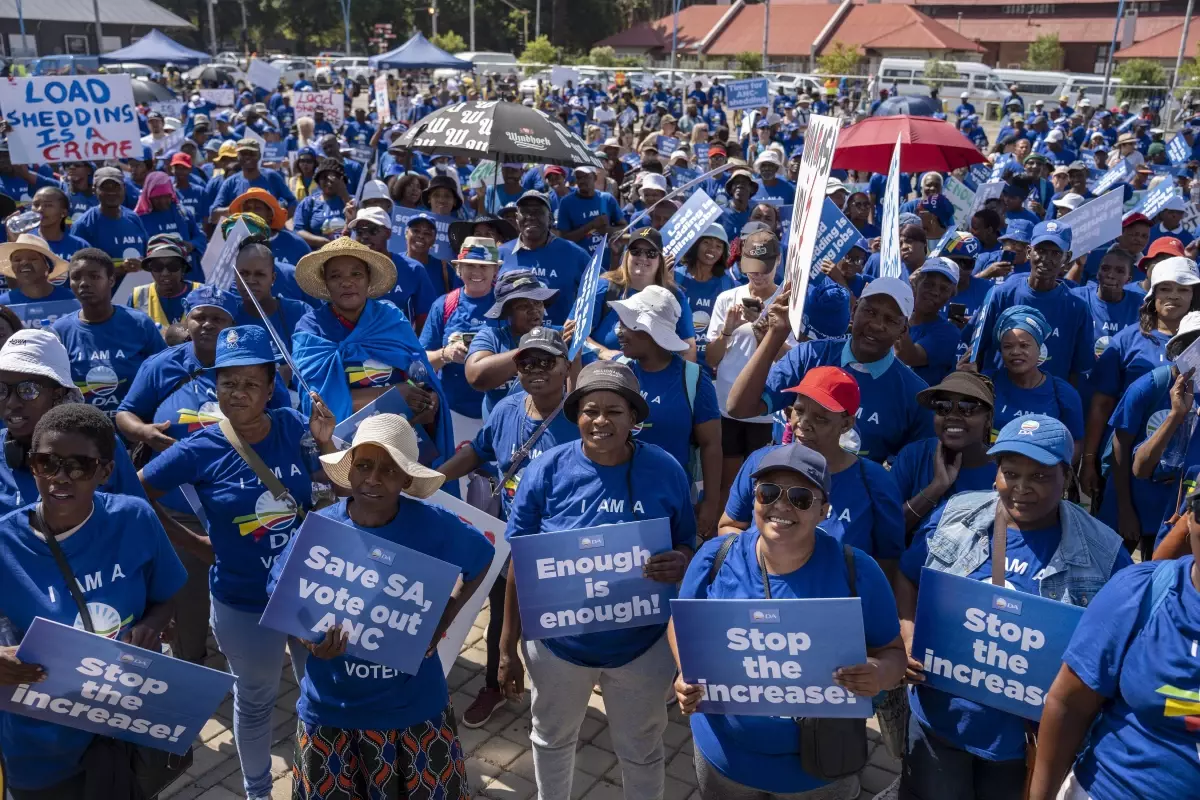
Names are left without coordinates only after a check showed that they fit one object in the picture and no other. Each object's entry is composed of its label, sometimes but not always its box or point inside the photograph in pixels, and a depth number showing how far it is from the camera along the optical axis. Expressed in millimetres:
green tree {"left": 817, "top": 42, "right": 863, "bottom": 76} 43938
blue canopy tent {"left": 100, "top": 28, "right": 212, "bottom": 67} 30922
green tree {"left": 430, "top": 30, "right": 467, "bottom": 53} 54688
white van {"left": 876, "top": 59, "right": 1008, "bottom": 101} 36688
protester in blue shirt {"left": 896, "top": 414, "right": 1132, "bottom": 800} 3088
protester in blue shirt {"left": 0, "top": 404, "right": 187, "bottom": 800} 3064
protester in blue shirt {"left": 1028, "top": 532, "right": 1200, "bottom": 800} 2451
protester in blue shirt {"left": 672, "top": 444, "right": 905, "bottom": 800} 3010
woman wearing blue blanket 4848
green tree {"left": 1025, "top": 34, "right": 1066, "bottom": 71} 49969
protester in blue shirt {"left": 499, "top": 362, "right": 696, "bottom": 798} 3600
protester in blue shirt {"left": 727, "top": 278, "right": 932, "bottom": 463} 4449
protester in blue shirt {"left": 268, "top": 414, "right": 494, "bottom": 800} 3264
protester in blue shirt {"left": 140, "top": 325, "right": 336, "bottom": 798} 3859
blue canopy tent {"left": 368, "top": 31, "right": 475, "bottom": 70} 30031
